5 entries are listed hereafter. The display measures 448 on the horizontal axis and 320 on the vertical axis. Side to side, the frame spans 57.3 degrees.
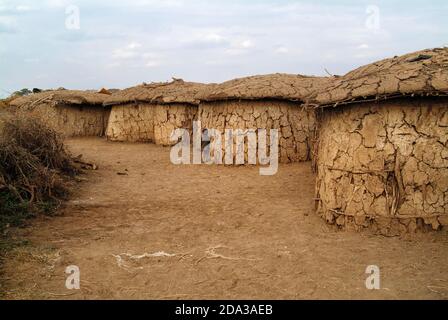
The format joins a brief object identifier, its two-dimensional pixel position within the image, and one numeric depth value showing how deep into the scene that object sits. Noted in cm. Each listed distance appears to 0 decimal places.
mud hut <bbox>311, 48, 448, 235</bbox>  397
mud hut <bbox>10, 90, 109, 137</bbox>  1167
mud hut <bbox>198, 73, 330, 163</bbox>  753
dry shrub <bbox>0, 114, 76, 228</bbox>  474
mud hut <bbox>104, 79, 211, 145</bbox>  1024
